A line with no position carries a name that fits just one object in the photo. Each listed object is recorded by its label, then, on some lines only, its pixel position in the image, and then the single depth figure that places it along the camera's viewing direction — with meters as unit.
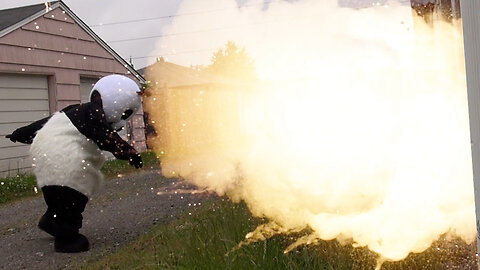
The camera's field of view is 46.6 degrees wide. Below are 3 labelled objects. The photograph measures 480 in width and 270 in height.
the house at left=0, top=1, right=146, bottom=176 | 10.84
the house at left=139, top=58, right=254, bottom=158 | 15.02
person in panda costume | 5.17
